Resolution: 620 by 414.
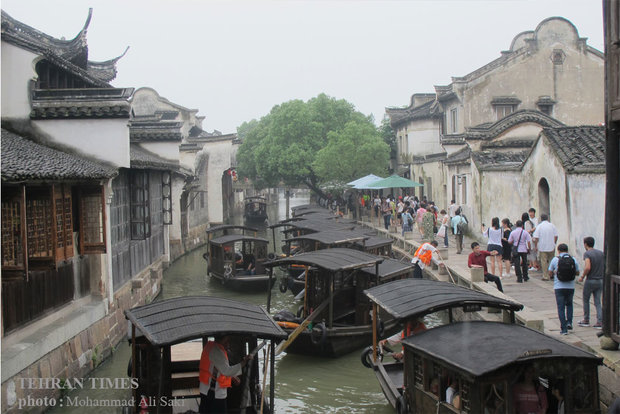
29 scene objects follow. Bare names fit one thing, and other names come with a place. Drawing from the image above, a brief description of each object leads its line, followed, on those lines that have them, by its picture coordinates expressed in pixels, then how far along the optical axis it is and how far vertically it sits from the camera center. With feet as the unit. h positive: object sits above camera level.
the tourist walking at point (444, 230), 73.46 -4.12
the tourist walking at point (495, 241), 52.75 -4.02
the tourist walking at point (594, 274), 33.42 -4.45
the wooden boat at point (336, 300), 42.27 -7.31
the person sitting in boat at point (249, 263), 71.05 -6.94
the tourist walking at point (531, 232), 52.84 -3.44
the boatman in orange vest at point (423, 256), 55.31 -5.25
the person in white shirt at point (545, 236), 48.08 -3.41
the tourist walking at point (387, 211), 96.48 -2.55
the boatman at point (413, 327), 30.71 -6.38
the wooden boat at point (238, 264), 66.54 -6.89
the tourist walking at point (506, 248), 53.88 -4.71
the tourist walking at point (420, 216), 82.53 -2.79
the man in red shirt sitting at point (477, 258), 48.98 -4.96
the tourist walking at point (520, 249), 49.78 -4.44
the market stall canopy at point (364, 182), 99.66 +2.27
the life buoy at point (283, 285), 62.54 -8.46
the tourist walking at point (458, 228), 68.23 -3.68
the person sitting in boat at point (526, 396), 22.68 -7.15
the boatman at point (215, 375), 25.21 -6.78
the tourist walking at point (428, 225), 73.56 -3.51
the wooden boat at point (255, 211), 146.72 -2.51
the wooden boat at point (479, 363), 22.49 -6.10
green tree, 137.49 +12.85
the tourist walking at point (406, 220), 85.92 -3.40
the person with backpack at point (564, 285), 34.09 -5.07
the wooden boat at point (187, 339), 24.14 -5.36
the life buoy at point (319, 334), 41.75 -8.76
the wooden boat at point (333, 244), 59.21 -4.67
